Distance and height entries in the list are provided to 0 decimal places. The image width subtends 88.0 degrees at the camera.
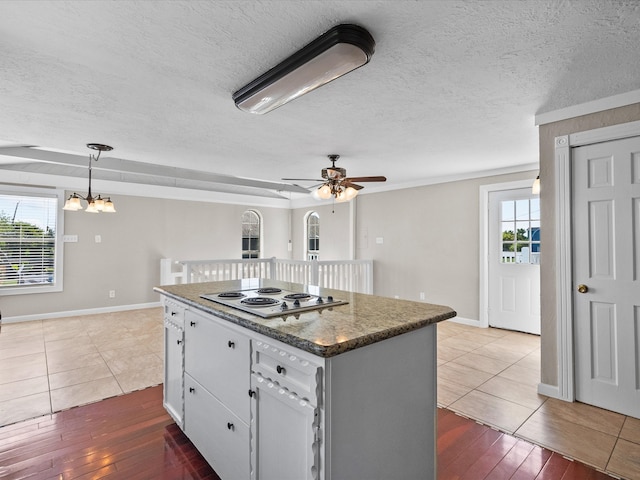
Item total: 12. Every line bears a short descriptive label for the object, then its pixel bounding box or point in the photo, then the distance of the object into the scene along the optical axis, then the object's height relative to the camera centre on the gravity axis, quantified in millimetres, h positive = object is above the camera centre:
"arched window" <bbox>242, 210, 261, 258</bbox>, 7895 +265
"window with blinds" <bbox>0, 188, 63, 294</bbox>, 5098 +67
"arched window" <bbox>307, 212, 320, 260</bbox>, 7906 +219
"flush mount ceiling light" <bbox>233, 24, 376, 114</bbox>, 1669 +998
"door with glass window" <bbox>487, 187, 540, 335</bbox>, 4535 -229
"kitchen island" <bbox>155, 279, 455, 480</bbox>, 1217 -626
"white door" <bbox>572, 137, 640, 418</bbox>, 2449 -223
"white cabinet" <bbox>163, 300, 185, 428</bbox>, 2182 -795
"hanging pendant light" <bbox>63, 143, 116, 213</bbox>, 4163 +510
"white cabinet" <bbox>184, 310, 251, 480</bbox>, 1577 -796
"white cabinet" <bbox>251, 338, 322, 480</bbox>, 1203 -671
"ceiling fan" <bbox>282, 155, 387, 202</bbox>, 3506 +639
